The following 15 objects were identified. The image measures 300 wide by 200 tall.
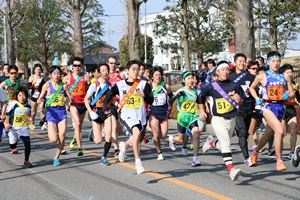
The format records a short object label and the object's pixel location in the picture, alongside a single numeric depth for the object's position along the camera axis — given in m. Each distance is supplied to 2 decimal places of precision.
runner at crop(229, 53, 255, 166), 10.09
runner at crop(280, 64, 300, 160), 10.73
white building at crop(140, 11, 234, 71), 92.44
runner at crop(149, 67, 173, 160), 11.31
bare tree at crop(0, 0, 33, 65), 39.09
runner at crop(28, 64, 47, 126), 17.05
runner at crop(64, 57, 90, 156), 11.71
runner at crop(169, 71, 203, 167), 10.81
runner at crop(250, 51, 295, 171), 9.01
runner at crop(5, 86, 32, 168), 10.55
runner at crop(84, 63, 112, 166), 10.88
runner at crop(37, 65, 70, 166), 10.49
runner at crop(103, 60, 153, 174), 8.98
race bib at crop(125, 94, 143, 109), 9.08
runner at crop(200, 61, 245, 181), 8.56
